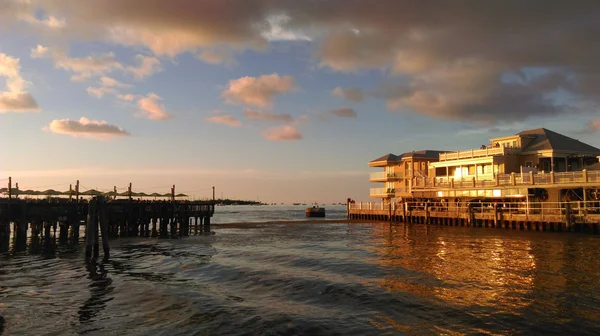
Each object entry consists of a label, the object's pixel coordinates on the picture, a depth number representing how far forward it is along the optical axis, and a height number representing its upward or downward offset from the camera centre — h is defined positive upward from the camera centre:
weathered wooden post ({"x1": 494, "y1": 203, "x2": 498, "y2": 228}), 50.50 -1.77
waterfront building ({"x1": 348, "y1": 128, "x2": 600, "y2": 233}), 45.12 +1.82
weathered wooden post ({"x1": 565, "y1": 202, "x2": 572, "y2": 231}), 42.53 -1.70
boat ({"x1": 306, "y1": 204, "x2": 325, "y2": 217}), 110.65 -2.79
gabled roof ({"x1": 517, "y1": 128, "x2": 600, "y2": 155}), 56.56 +7.92
